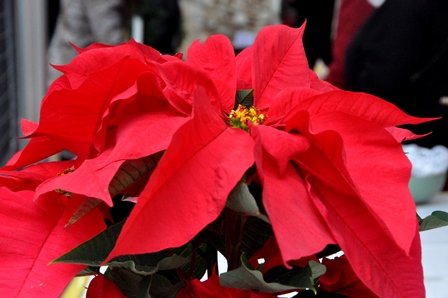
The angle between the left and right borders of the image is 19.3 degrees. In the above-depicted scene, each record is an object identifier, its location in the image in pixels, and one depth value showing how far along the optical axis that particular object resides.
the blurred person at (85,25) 4.80
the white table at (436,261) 1.67
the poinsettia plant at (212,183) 0.74
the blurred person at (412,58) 2.71
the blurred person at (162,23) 5.88
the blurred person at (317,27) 5.08
